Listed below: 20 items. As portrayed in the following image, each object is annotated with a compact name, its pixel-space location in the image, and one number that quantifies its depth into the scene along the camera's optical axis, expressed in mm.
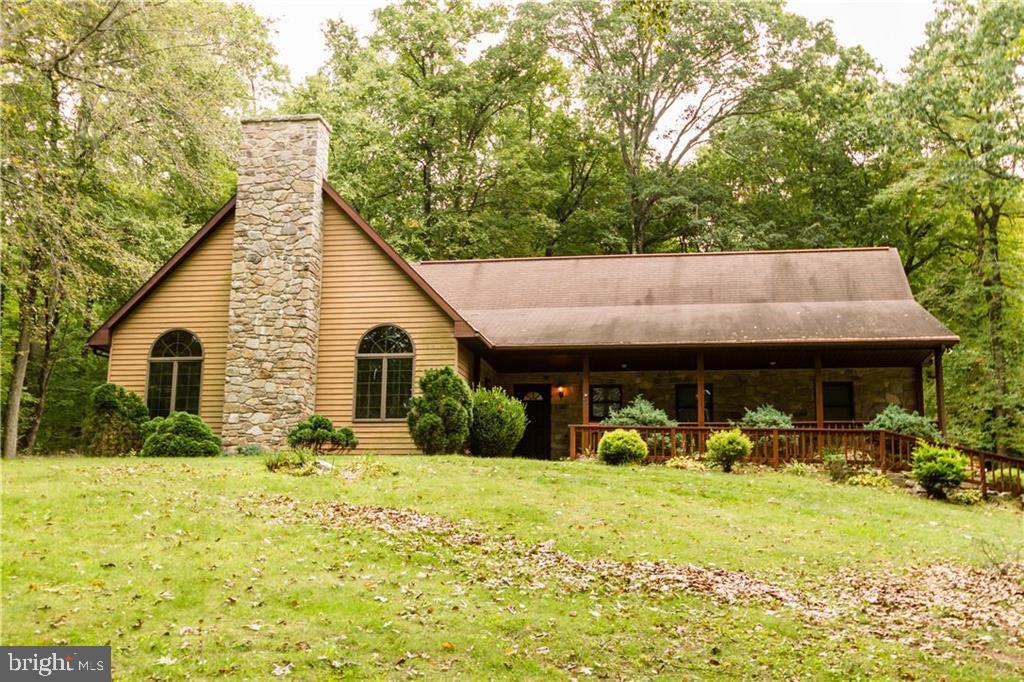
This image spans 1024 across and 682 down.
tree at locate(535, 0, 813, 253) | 32750
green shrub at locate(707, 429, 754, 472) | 16656
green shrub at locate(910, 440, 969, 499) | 14938
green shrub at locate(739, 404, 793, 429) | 18641
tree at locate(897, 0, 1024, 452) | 20094
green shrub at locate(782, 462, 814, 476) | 16747
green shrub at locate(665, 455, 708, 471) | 17047
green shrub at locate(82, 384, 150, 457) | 17312
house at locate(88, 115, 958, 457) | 18578
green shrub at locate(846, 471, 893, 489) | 15844
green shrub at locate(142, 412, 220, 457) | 16484
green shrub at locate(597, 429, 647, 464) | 17109
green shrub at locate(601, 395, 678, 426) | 18672
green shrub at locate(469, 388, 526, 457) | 17781
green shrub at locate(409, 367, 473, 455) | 16859
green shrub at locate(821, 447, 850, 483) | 16312
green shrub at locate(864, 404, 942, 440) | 17797
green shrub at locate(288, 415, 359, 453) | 17141
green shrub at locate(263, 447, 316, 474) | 13938
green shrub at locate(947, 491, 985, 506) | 15000
